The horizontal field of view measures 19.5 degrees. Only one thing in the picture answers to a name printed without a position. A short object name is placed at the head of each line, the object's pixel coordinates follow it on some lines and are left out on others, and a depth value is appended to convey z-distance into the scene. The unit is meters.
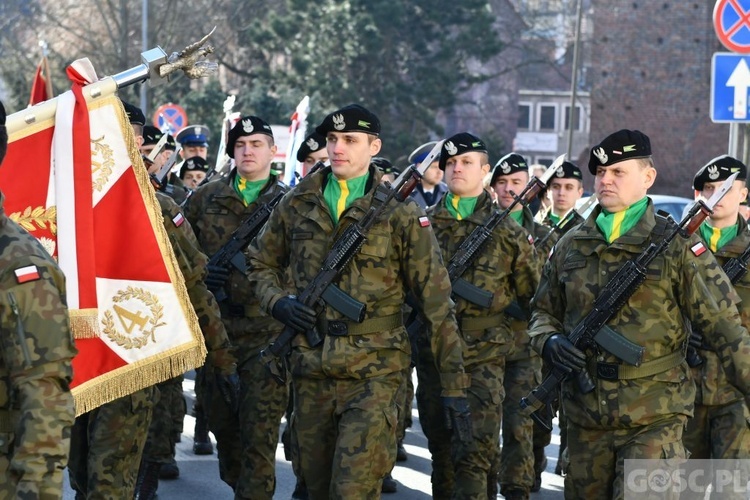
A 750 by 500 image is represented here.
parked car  36.12
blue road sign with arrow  16.63
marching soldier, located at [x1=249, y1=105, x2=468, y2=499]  9.87
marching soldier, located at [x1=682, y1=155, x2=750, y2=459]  11.95
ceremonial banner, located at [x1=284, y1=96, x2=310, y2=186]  19.57
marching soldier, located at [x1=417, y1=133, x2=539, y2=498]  12.49
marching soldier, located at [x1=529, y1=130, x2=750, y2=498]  9.20
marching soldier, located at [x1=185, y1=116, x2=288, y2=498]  12.34
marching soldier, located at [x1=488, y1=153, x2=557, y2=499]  13.28
